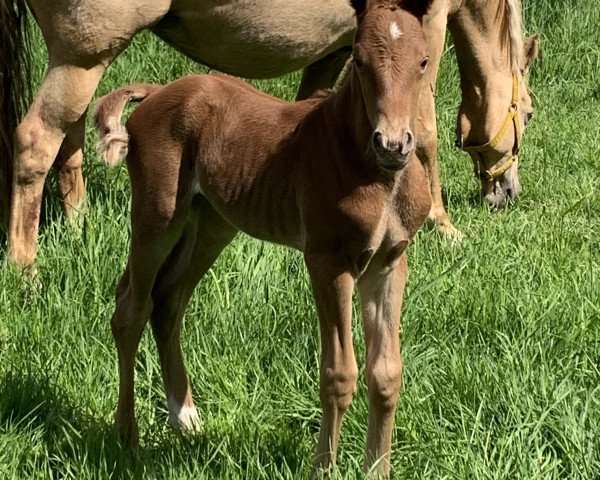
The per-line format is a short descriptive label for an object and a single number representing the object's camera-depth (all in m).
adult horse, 4.57
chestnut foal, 2.94
